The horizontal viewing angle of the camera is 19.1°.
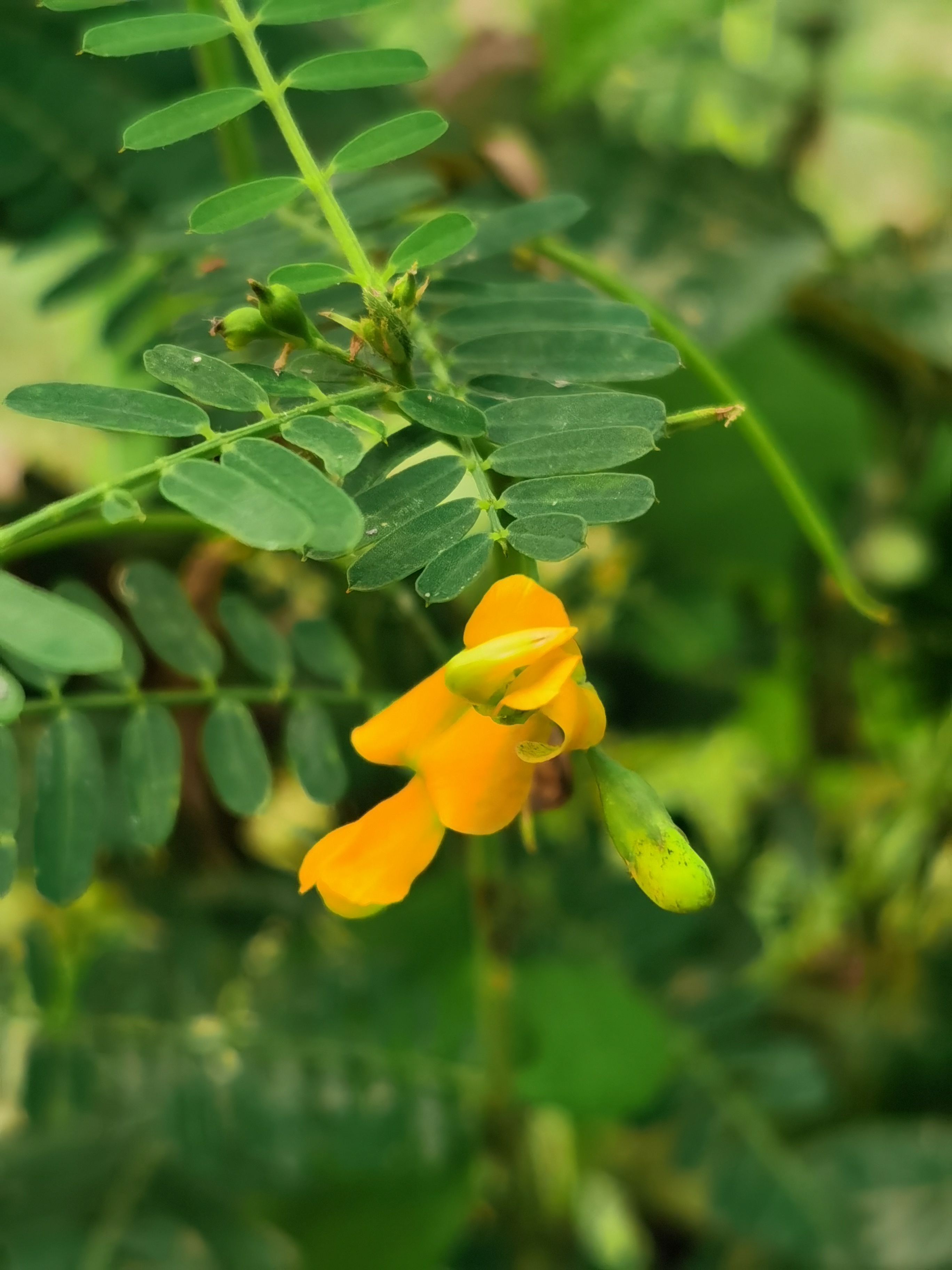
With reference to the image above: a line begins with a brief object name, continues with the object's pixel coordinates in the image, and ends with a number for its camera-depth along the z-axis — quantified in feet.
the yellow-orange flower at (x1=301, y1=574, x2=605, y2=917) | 0.62
